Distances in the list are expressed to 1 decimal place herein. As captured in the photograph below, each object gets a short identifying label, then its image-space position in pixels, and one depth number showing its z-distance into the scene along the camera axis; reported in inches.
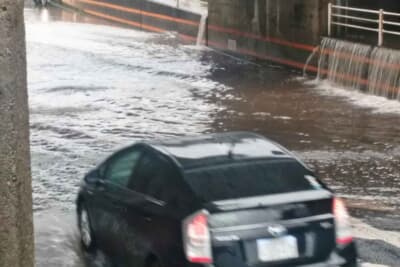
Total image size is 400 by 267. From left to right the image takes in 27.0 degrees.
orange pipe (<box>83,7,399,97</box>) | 855.7
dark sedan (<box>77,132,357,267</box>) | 246.8
